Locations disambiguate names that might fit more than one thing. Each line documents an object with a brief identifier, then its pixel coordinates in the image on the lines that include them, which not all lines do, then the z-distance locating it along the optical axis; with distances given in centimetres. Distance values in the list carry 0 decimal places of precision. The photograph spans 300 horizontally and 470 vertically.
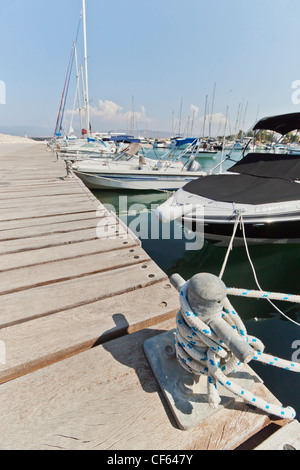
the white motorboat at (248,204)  407
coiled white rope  82
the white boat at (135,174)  1028
